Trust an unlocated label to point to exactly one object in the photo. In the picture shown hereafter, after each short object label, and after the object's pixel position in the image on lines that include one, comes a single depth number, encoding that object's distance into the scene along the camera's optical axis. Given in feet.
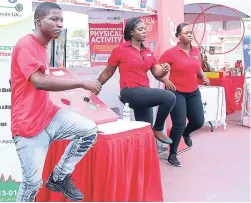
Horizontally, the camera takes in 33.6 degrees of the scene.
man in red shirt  7.27
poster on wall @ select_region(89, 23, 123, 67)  16.55
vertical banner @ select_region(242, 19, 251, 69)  22.30
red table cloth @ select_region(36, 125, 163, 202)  9.03
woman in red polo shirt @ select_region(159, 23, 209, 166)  13.78
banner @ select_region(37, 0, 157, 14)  12.76
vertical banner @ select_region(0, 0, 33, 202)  9.12
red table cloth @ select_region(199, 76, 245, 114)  23.84
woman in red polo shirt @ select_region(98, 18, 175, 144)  11.48
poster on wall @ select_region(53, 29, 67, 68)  12.50
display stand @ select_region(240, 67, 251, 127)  22.29
